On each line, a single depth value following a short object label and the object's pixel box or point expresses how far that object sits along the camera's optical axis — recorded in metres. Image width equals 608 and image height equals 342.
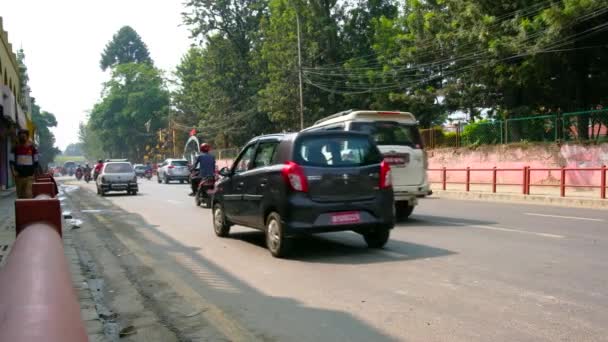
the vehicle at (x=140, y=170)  61.34
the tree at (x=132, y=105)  87.31
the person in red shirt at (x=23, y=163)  12.19
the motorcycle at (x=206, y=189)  16.51
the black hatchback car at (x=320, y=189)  7.83
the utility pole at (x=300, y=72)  34.62
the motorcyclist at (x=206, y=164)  16.64
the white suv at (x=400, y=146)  12.11
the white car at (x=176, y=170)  39.62
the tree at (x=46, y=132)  102.88
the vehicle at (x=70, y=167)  99.19
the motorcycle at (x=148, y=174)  53.72
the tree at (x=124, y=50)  110.25
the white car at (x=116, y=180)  25.00
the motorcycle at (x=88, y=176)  50.06
